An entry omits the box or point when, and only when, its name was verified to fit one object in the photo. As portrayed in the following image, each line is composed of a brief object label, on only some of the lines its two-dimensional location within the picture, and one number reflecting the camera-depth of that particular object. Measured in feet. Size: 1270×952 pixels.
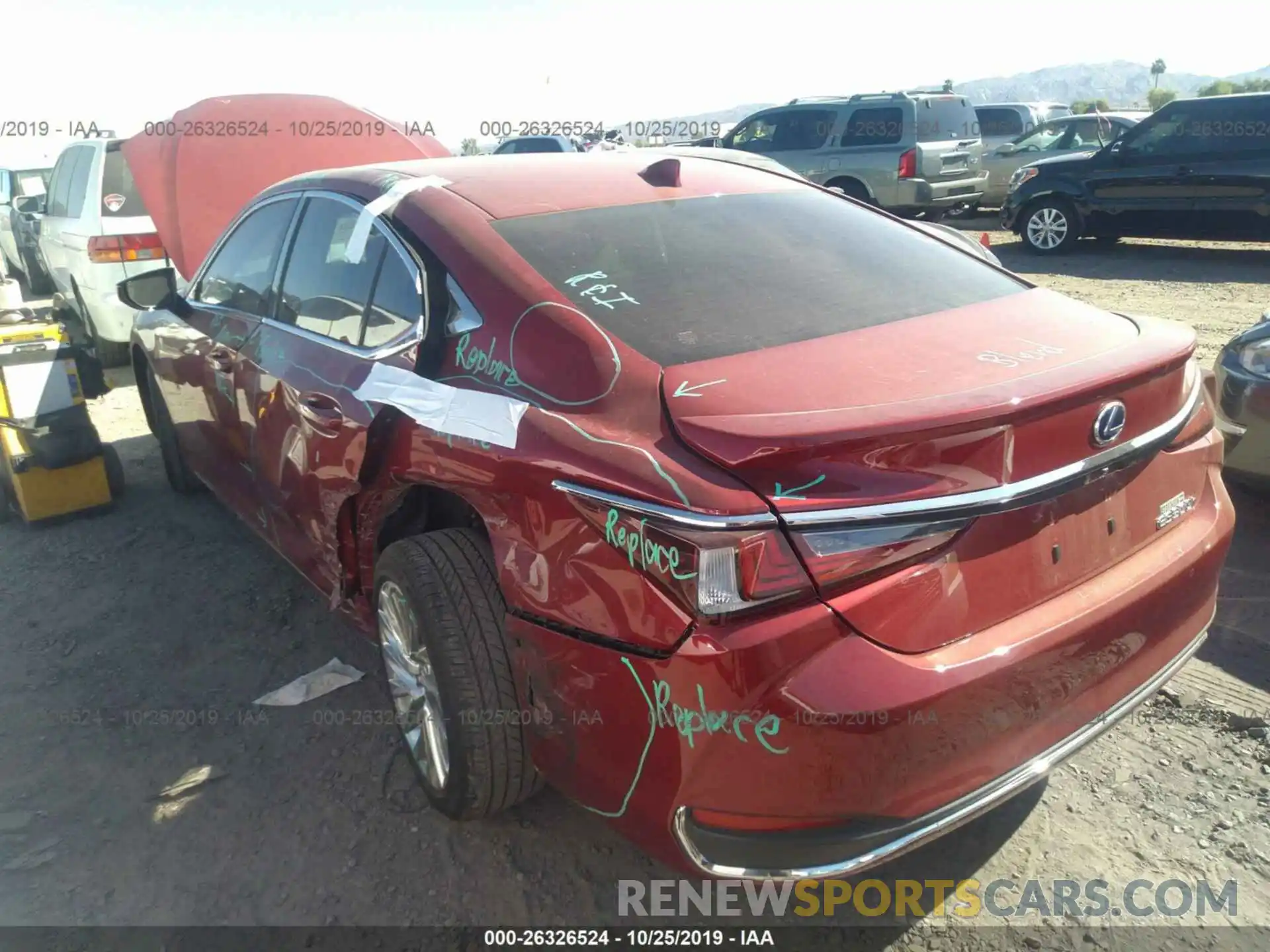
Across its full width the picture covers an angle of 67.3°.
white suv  23.43
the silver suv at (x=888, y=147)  43.21
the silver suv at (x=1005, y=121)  56.75
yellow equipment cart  15.01
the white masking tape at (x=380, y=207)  8.95
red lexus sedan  5.65
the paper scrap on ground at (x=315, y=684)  10.72
